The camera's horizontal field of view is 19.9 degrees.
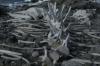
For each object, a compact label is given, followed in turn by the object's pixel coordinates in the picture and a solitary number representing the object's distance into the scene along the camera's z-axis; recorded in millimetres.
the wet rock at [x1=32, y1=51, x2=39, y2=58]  6153
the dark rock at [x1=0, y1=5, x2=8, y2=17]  10617
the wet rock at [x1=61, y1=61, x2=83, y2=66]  5432
